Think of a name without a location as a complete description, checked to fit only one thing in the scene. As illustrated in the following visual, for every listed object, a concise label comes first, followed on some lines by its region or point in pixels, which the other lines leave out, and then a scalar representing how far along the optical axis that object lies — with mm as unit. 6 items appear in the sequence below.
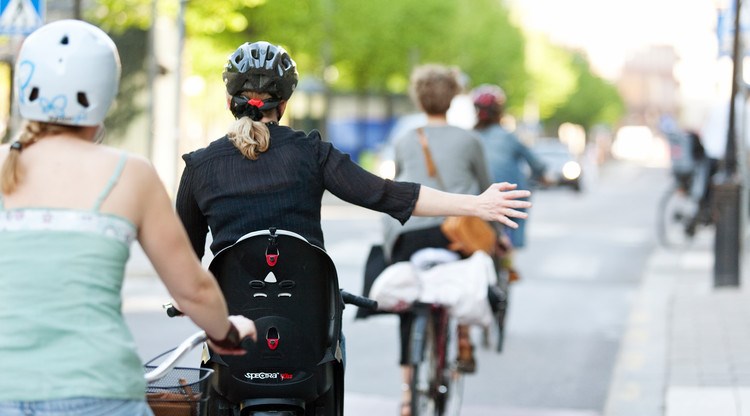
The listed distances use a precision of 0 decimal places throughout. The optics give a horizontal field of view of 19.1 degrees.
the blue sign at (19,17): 18061
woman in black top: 6091
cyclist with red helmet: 15162
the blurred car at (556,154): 70536
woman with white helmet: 4056
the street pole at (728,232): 20072
